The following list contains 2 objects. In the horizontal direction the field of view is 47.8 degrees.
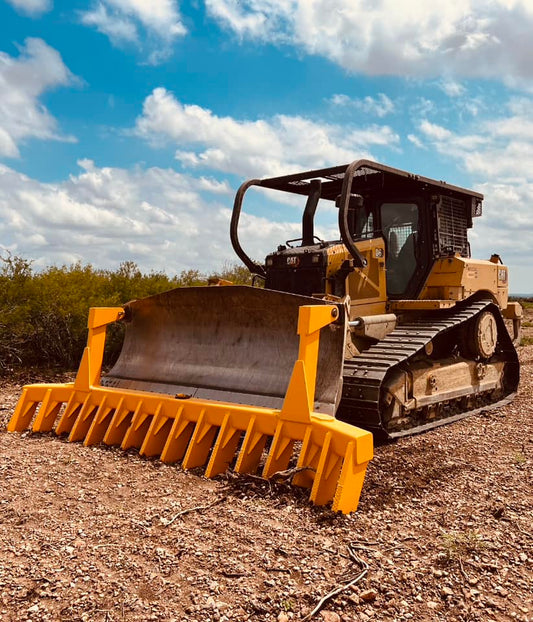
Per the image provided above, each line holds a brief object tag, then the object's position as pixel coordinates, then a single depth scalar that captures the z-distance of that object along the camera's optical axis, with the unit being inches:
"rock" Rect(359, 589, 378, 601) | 111.5
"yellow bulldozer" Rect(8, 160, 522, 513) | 169.5
